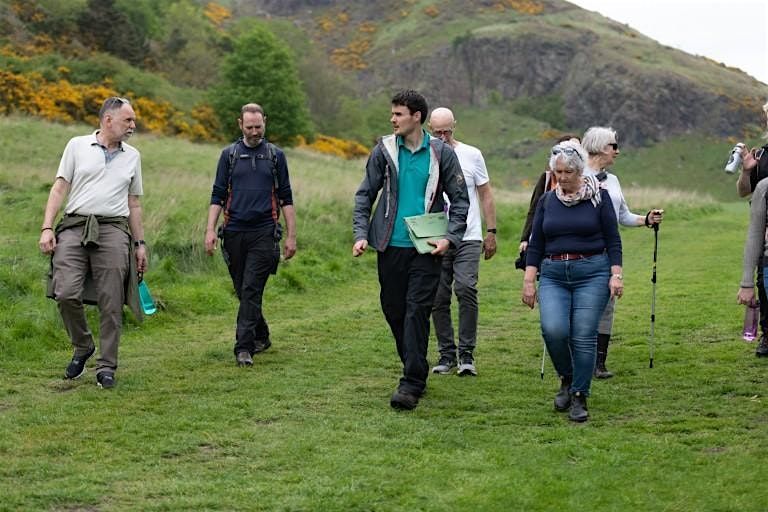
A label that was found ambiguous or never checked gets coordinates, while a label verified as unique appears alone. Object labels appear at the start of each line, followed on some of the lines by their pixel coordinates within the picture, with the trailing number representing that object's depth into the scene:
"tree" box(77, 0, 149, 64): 65.88
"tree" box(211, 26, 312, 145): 59.59
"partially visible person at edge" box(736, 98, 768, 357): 9.40
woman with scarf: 7.44
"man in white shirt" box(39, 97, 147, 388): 8.51
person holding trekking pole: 9.01
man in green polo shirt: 7.93
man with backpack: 9.77
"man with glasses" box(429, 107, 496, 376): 9.31
